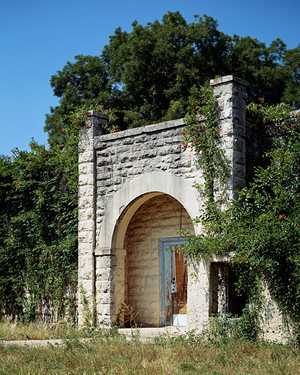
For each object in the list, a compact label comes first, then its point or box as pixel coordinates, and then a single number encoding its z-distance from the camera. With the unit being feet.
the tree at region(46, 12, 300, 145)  75.10
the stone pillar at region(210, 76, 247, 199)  38.42
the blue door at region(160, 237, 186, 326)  44.96
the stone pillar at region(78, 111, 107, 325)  44.45
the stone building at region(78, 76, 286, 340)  41.68
